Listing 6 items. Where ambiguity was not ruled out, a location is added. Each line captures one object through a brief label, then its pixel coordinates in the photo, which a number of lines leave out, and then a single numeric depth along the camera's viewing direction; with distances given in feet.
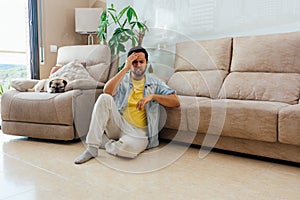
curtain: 11.81
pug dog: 8.46
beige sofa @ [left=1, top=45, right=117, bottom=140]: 7.71
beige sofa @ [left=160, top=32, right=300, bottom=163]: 6.04
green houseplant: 10.03
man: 6.45
